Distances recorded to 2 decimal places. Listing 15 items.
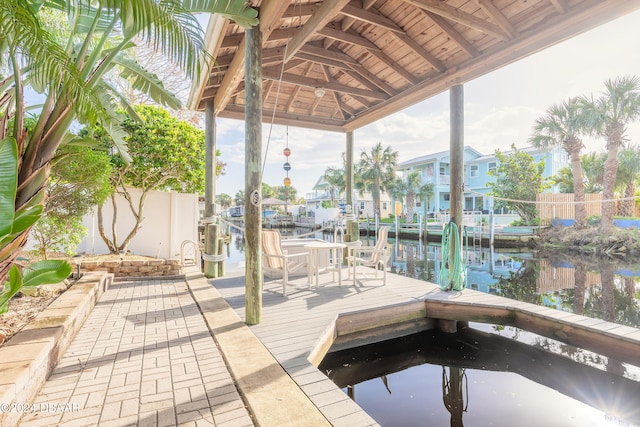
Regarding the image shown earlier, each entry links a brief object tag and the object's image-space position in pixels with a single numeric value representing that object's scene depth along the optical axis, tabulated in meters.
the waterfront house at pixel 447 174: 24.62
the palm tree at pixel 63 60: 2.02
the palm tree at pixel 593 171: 17.69
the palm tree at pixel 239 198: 57.89
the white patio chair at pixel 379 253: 5.09
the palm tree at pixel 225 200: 62.56
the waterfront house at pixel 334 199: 33.44
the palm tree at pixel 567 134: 13.84
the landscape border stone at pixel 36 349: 1.72
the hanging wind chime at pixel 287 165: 7.98
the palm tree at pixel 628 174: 14.75
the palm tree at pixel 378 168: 25.41
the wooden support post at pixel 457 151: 4.64
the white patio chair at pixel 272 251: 5.05
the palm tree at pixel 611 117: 12.42
